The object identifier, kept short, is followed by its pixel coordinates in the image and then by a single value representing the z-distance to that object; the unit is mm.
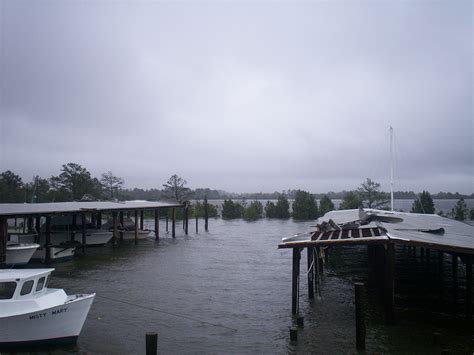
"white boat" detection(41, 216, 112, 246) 36031
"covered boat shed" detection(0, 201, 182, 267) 24492
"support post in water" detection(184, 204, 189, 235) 50231
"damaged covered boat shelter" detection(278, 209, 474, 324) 14633
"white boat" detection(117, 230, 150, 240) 43644
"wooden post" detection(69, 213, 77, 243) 35812
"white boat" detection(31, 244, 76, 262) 29844
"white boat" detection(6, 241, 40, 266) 25828
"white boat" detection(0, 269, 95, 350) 13031
